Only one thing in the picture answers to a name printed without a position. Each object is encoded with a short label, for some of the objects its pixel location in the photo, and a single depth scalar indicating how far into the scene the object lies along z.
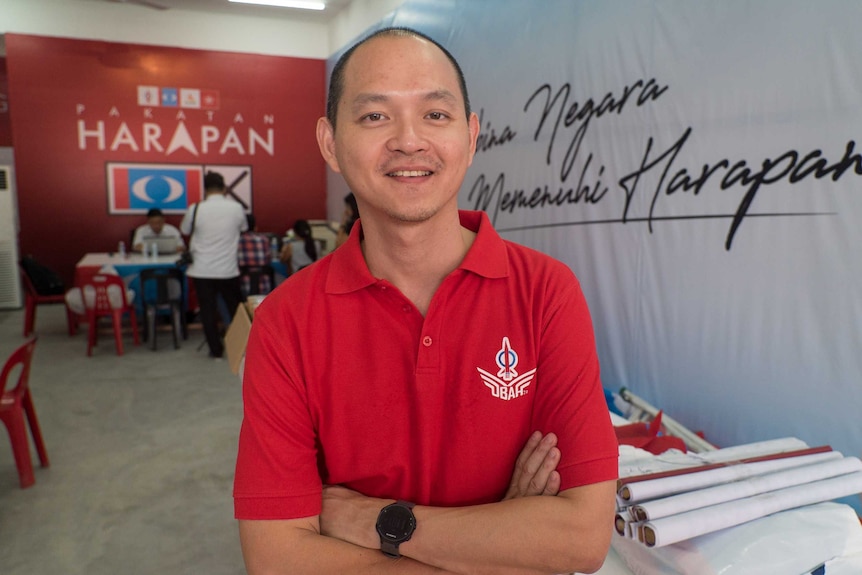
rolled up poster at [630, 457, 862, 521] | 1.28
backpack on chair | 6.68
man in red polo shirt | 1.12
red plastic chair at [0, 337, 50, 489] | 3.08
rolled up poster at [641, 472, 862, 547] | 1.23
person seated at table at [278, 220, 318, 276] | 6.81
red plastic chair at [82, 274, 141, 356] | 5.91
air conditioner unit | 7.93
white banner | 1.90
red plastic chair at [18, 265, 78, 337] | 6.62
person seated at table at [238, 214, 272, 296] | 6.31
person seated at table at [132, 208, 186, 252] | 7.17
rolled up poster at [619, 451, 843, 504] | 1.33
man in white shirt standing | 5.66
